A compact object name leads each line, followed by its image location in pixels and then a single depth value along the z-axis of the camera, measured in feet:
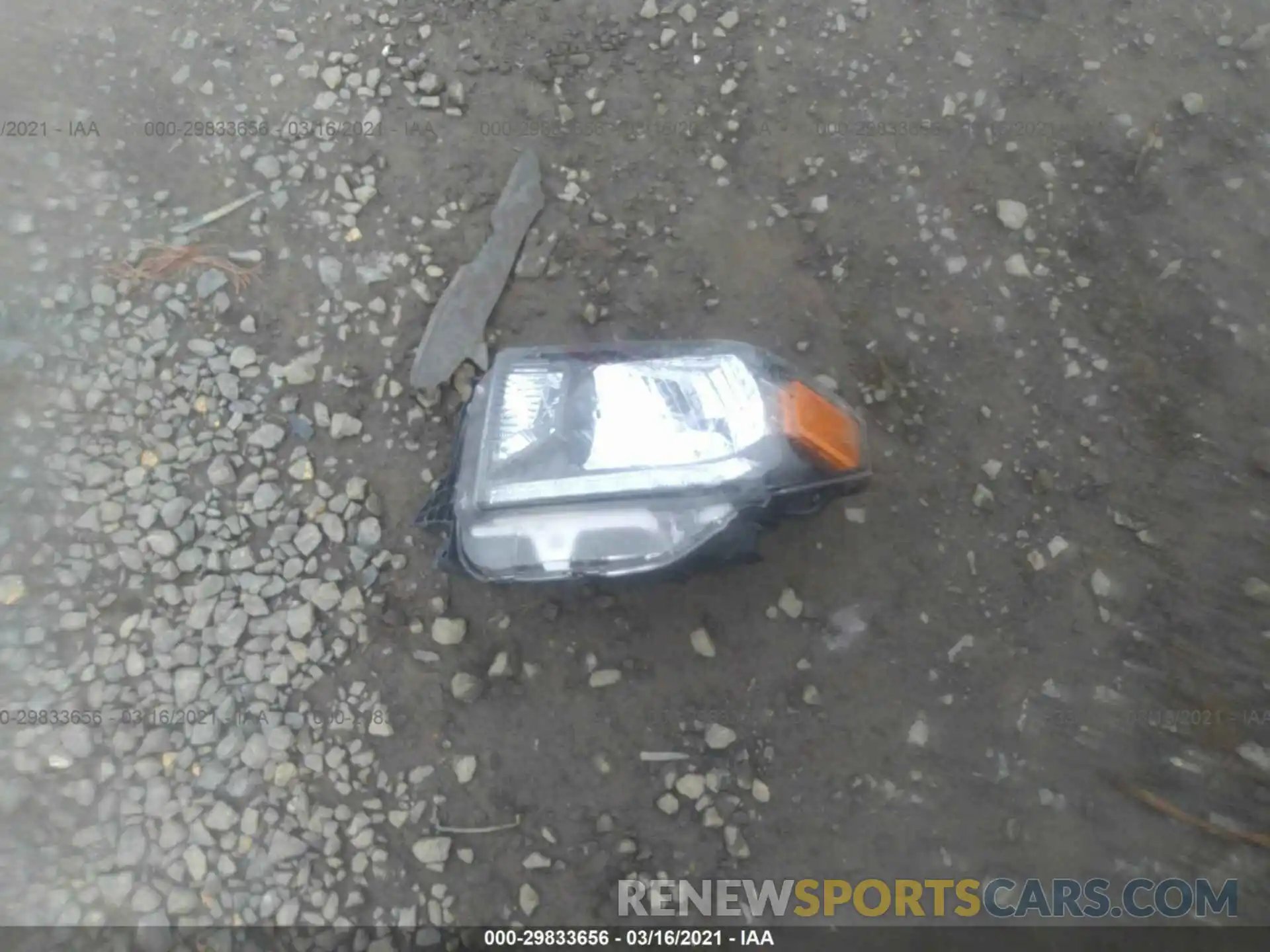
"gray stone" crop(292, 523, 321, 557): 5.55
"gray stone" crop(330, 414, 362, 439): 5.72
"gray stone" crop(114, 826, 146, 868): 5.15
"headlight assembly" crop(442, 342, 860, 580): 4.52
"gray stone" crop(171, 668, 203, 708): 5.36
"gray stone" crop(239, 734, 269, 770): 5.27
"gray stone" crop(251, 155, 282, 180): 6.21
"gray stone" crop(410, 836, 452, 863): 5.12
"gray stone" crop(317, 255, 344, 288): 6.00
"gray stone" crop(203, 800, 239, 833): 5.18
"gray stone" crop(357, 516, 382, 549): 5.54
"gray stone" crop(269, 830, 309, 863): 5.14
